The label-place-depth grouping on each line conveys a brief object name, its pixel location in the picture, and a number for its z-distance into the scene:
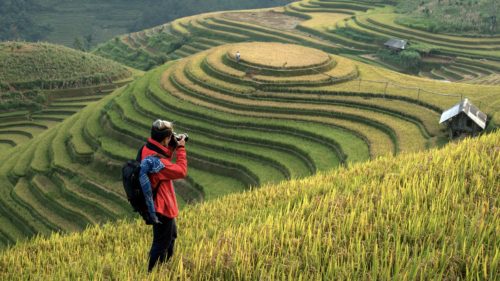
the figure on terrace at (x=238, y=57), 30.42
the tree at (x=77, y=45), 74.53
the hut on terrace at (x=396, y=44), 48.31
